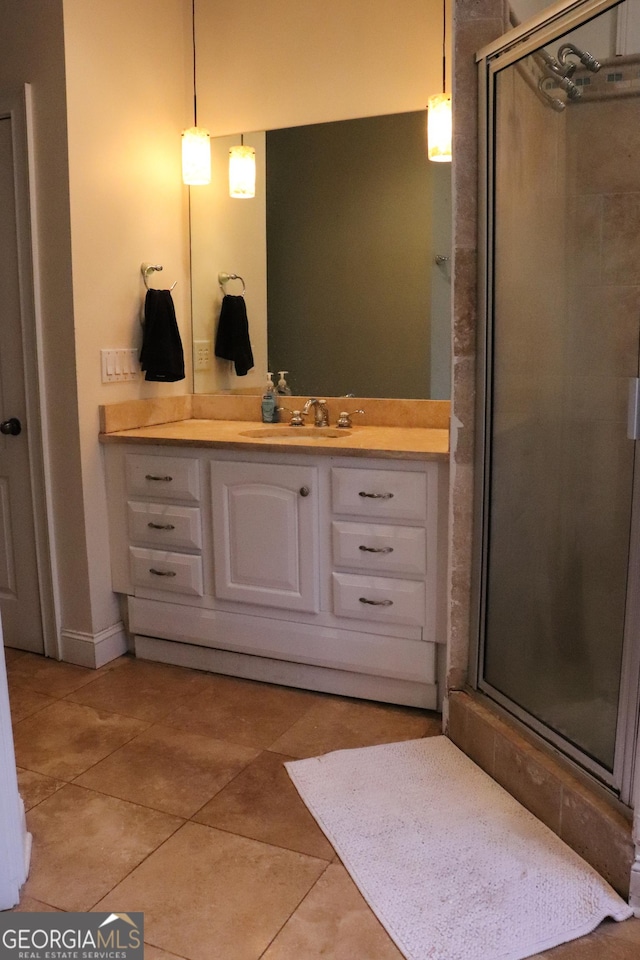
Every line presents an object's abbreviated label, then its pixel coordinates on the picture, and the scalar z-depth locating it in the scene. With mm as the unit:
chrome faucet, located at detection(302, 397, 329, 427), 3102
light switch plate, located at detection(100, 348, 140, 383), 2936
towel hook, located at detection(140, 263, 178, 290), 3090
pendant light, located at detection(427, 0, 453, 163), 2711
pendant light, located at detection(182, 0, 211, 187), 3139
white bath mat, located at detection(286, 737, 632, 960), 1660
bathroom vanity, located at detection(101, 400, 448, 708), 2520
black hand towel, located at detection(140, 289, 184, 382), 3055
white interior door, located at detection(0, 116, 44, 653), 2838
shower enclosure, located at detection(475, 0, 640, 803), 1801
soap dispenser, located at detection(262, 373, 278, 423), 3186
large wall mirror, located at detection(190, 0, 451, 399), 2893
